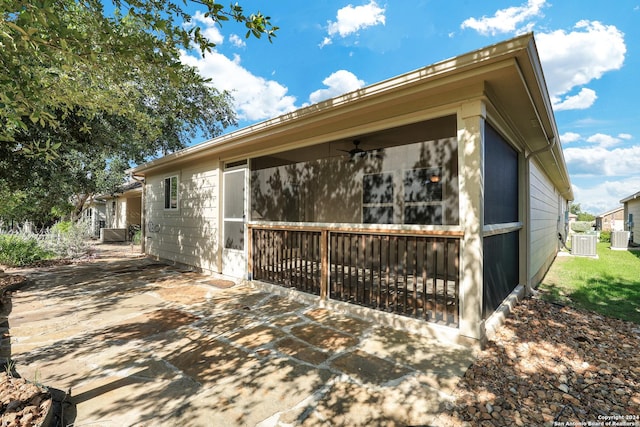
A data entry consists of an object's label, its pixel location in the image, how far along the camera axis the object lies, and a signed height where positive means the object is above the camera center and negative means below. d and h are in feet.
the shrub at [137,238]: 39.93 -3.21
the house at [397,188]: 9.21 +1.78
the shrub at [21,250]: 23.29 -3.02
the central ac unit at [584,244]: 29.63 -3.16
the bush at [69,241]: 28.27 -2.64
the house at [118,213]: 45.45 +0.57
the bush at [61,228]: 30.00 -1.39
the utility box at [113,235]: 43.69 -3.05
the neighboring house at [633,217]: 45.93 -0.35
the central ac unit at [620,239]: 37.55 -3.24
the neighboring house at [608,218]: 79.20 -0.89
